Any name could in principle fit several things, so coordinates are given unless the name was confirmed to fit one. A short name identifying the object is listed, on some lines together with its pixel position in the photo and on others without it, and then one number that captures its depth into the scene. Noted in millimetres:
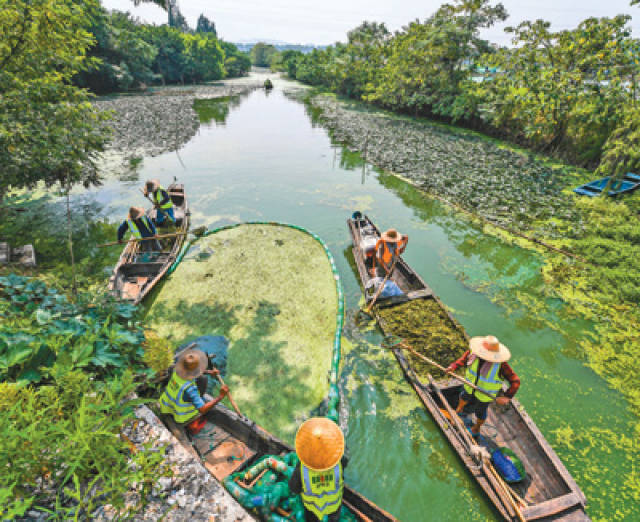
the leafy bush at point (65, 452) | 2180
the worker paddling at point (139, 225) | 8219
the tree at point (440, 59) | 23641
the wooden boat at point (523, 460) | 3668
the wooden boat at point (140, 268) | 7148
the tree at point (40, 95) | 6492
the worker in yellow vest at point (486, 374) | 4324
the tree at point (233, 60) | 68262
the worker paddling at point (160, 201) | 9359
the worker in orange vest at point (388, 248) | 7488
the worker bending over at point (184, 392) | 3941
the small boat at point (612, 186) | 12367
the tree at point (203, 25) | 92562
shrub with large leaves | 2938
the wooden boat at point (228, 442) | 4004
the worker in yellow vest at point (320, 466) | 2877
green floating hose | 3191
